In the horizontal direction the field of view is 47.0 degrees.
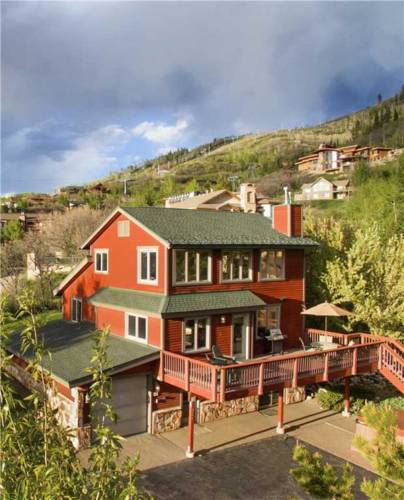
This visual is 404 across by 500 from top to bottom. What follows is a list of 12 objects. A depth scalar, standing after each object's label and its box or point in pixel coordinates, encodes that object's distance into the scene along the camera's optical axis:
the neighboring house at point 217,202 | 67.19
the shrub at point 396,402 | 21.86
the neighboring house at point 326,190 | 88.38
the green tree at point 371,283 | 23.02
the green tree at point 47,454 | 5.19
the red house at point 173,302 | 18.45
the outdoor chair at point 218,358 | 18.56
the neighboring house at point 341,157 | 112.38
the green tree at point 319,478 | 7.45
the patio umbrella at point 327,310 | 20.58
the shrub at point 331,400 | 21.81
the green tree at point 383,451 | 6.62
